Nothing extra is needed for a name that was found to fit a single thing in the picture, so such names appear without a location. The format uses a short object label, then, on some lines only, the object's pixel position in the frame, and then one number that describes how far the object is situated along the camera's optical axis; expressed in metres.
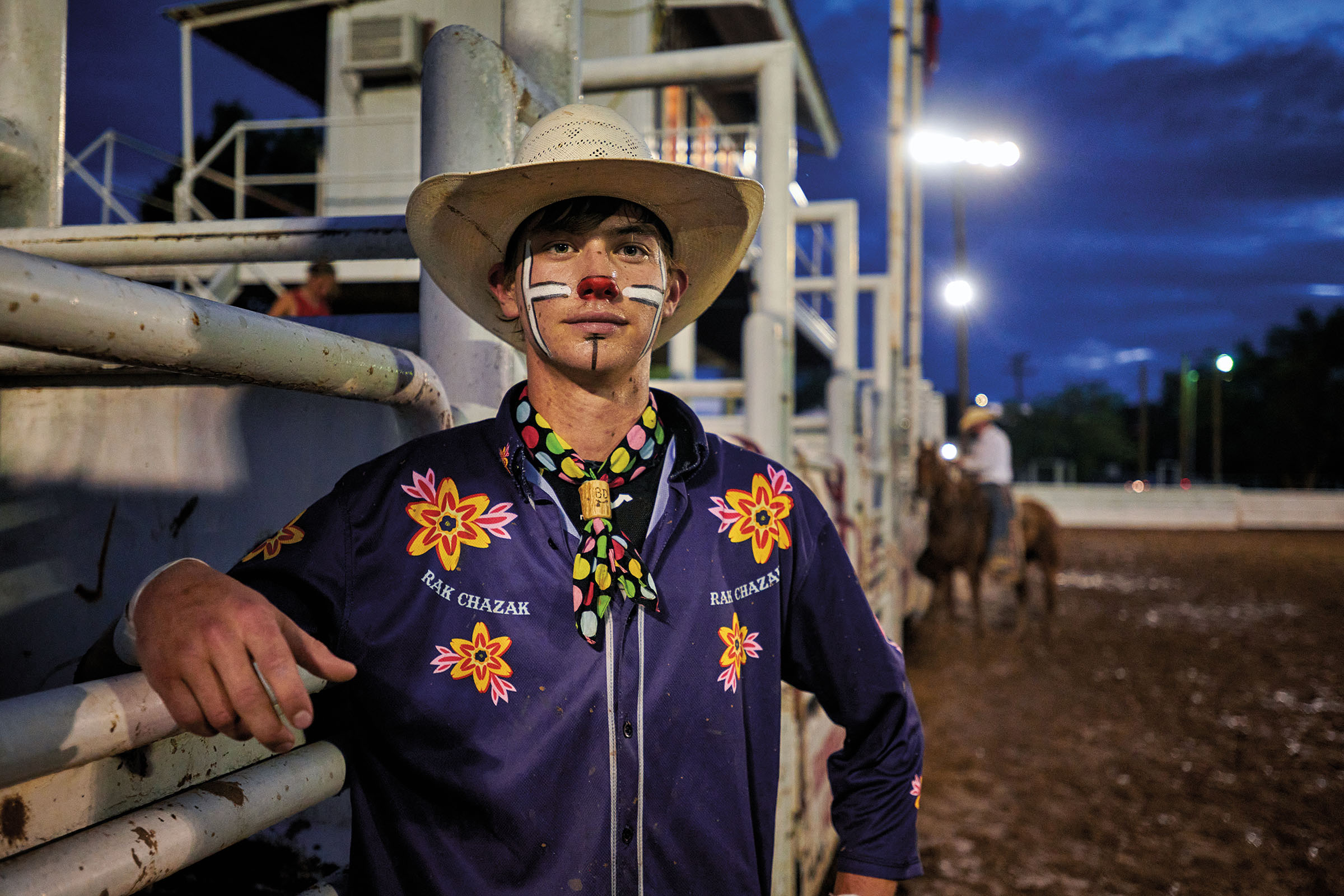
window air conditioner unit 10.43
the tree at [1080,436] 61.84
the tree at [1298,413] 46.91
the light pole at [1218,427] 47.81
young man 1.30
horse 9.88
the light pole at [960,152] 15.86
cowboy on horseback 10.03
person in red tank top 6.50
